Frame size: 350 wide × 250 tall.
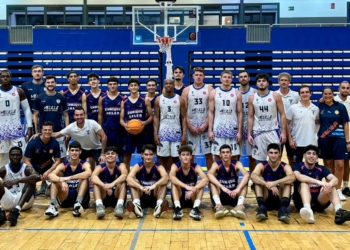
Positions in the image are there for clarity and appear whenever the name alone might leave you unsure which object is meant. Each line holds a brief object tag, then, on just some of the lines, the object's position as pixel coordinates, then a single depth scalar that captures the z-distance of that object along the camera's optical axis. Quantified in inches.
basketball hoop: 527.5
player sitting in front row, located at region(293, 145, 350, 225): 197.3
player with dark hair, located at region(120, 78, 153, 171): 247.5
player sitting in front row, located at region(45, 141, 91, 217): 211.9
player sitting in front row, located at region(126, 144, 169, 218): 207.0
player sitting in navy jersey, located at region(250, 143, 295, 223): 203.9
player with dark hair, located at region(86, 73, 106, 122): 262.4
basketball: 243.6
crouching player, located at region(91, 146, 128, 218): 205.7
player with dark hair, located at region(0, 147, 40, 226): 204.5
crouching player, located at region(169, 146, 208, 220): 205.4
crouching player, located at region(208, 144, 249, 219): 208.4
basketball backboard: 542.6
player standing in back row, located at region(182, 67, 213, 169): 248.4
